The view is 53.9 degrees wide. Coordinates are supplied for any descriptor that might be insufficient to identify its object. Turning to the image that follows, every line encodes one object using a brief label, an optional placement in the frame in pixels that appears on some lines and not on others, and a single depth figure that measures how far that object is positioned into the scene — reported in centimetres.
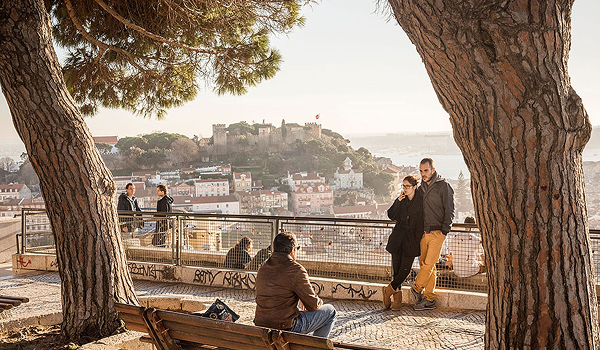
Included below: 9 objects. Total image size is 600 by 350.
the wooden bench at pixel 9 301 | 546
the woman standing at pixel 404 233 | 688
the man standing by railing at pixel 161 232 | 951
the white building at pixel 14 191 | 4772
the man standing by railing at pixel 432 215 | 663
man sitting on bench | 452
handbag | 454
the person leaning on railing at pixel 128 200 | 1120
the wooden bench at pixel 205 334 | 364
